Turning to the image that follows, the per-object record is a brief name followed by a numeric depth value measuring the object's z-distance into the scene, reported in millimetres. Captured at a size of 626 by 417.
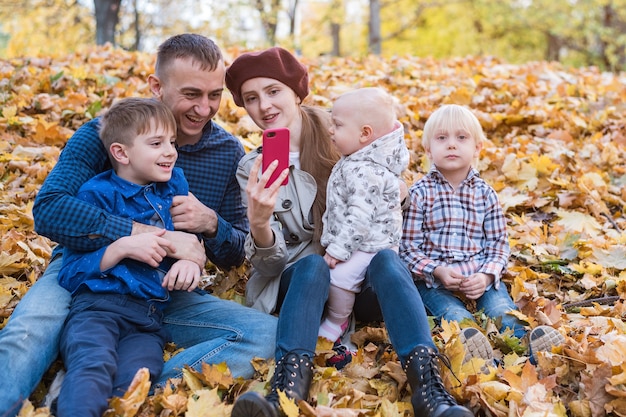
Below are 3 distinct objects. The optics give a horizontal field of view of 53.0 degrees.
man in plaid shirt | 2432
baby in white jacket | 2748
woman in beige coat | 2318
